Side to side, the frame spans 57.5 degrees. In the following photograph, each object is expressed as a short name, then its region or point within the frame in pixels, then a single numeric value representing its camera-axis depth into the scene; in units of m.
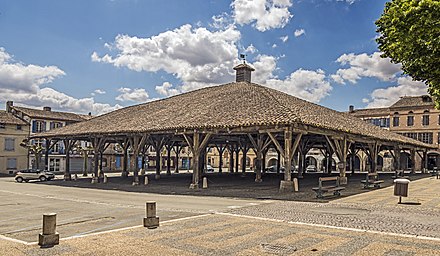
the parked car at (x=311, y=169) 56.87
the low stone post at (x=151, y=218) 10.09
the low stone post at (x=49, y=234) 8.10
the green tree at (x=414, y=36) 10.13
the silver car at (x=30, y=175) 34.31
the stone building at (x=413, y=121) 56.25
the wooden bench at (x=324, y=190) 16.98
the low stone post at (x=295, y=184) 20.02
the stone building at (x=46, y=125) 49.75
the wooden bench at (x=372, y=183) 22.49
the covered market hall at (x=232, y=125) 20.63
